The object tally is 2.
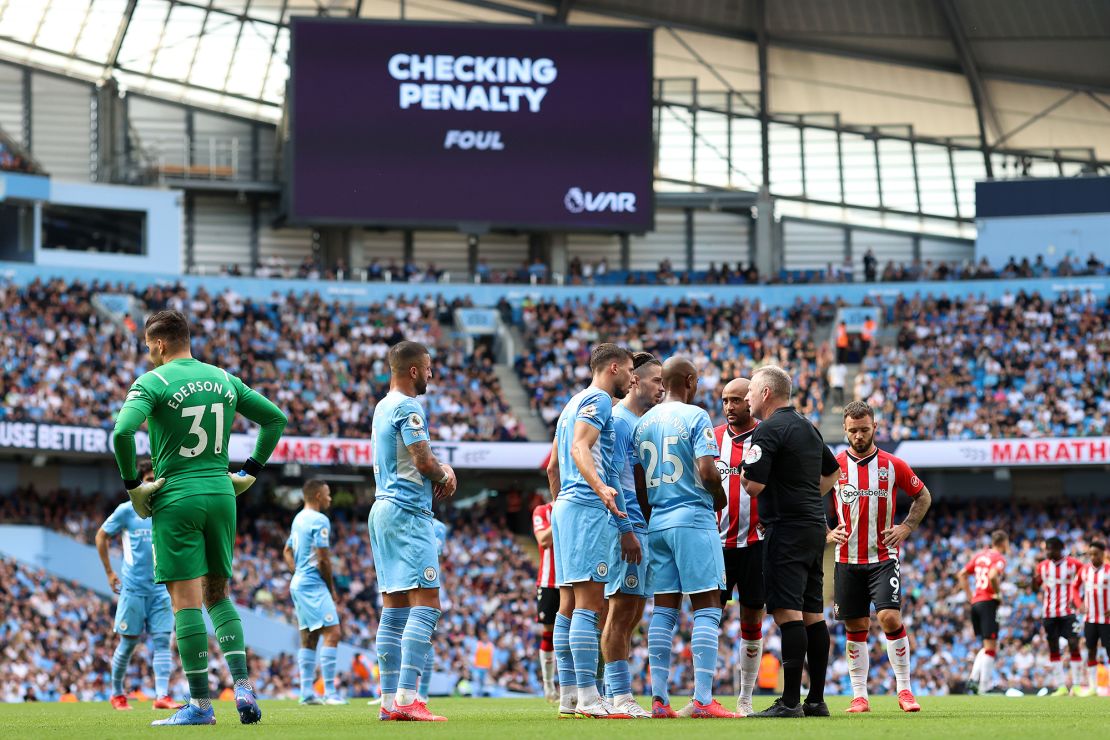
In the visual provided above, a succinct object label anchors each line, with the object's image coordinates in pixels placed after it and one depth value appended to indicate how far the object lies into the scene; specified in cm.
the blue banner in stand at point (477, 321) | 4550
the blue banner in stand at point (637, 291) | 4519
